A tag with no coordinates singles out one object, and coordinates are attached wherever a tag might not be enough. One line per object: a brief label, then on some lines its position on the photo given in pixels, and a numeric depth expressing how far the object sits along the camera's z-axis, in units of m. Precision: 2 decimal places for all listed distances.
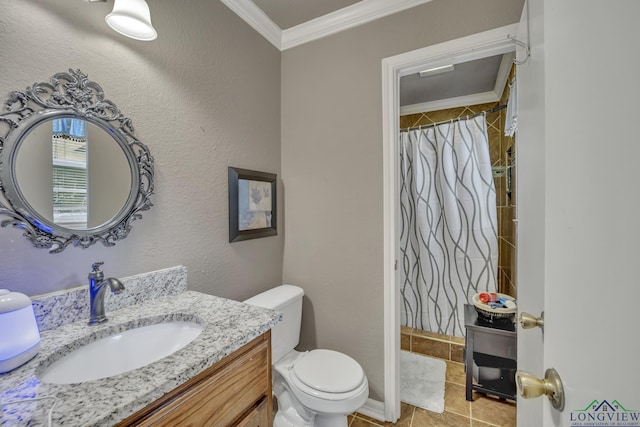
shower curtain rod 2.34
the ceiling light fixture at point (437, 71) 2.17
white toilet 1.22
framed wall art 1.50
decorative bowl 1.70
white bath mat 1.73
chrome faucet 0.88
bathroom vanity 0.51
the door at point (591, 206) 0.35
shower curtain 2.30
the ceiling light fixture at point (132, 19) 0.88
